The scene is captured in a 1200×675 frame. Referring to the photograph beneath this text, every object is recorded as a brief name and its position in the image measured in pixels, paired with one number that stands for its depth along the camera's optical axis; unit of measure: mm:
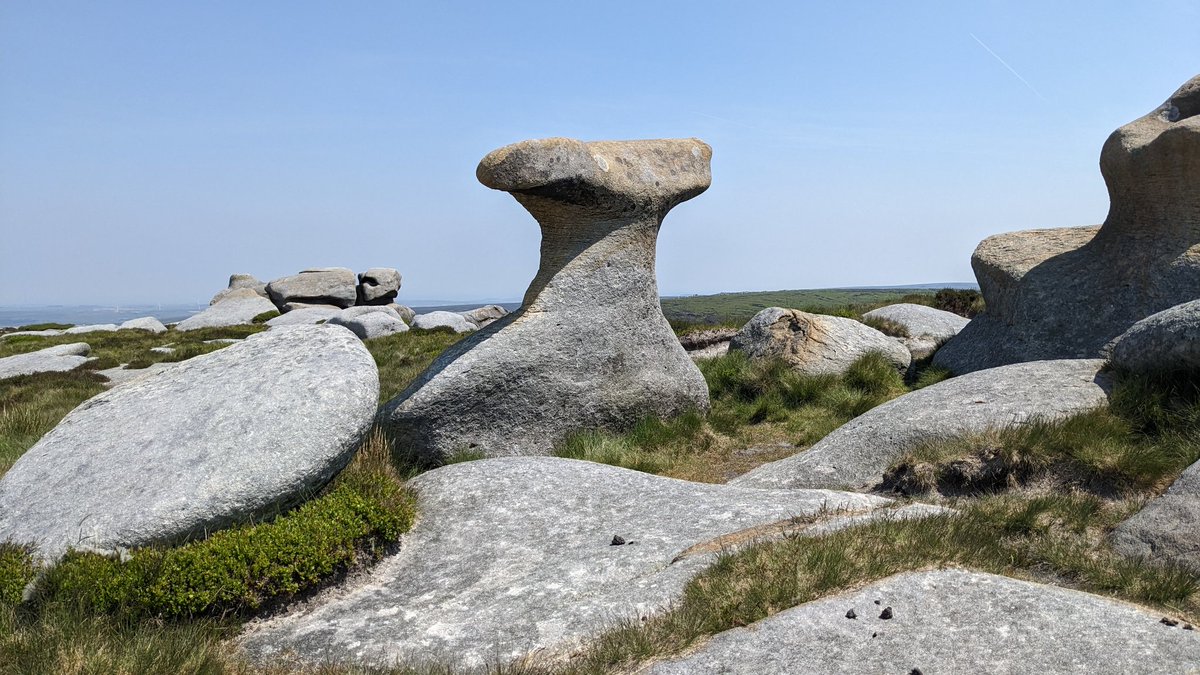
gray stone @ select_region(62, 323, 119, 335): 45438
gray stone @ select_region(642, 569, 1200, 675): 5195
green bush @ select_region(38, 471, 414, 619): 6922
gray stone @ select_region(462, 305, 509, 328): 44091
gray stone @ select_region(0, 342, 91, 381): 25141
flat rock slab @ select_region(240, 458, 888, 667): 6555
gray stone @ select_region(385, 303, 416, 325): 50550
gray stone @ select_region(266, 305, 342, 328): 42428
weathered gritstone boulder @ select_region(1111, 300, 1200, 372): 9688
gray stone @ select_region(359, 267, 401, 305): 59562
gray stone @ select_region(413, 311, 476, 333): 38256
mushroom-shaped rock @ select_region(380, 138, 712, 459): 11984
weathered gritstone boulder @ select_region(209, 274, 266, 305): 66125
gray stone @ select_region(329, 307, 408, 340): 36000
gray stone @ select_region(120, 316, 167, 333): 48866
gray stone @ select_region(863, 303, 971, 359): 19562
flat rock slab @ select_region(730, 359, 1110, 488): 10016
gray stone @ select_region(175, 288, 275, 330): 50625
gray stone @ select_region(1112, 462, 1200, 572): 6957
